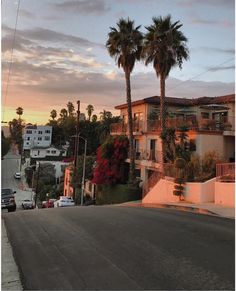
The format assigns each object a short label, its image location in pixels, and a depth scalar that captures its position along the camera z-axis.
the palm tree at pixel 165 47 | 32.62
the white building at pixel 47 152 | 111.12
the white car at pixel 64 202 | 39.94
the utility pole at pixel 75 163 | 45.47
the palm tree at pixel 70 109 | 145.57
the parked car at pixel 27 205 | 51.12
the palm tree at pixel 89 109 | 143.98
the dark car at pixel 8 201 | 28.44
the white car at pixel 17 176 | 91.19
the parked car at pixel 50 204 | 45.84
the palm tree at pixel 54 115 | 147.00
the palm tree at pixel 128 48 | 37.62
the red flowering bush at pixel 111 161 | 39.47
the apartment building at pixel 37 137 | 120.12
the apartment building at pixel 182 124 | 32.97
